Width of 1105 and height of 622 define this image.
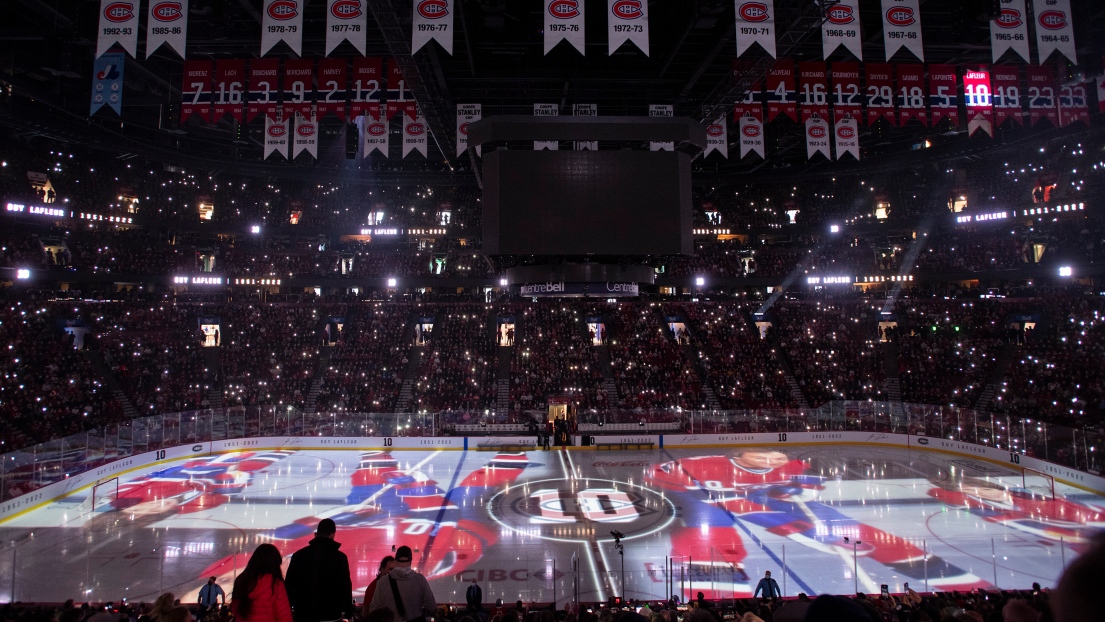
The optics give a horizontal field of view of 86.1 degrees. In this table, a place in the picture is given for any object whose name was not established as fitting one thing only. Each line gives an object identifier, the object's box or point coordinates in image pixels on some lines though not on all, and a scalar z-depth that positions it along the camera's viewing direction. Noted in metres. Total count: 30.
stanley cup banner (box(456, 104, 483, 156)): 20.90
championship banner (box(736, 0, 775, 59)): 13.58
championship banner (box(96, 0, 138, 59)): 13.73
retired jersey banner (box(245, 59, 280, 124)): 17.45
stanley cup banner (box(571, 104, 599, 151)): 17.86
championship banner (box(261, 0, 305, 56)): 13.71
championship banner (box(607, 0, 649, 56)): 13.02
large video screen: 17.25
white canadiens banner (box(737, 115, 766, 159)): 21.22
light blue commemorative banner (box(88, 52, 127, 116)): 17.75
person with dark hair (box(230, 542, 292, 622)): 4.13
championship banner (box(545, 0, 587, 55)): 12.89
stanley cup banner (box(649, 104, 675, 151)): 19.95
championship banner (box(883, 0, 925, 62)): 14.34
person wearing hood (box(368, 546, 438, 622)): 4.84
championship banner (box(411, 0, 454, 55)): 13.31
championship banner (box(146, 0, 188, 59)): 13.88
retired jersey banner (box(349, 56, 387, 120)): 17.78
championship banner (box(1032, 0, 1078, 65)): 15.02
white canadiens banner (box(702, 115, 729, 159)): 22.70
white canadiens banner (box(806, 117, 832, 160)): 20.44
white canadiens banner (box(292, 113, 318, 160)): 19.98
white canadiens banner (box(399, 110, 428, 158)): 20.98
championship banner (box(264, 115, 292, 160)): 19.86
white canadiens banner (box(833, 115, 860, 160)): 21.61
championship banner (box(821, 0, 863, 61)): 14.36
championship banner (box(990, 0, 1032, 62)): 14.69
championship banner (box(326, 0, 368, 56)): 13.66
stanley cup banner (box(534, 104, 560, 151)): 18.22
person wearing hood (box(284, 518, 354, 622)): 4.61
